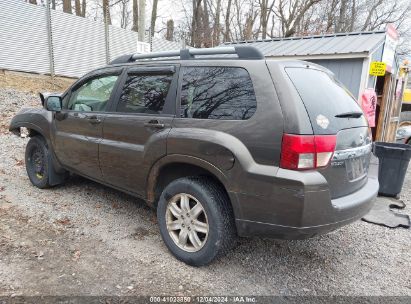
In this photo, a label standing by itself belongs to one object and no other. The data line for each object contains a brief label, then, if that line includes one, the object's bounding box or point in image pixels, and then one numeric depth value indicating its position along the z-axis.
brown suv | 2.45
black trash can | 5.18
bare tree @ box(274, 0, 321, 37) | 22.06
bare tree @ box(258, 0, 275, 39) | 23.17
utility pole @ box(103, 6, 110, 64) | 12.83
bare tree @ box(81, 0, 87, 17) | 22.52
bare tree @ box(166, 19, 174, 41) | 24.47
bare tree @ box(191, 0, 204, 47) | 24.19
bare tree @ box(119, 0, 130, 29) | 26.56
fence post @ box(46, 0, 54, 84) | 11.27
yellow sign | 6.69
